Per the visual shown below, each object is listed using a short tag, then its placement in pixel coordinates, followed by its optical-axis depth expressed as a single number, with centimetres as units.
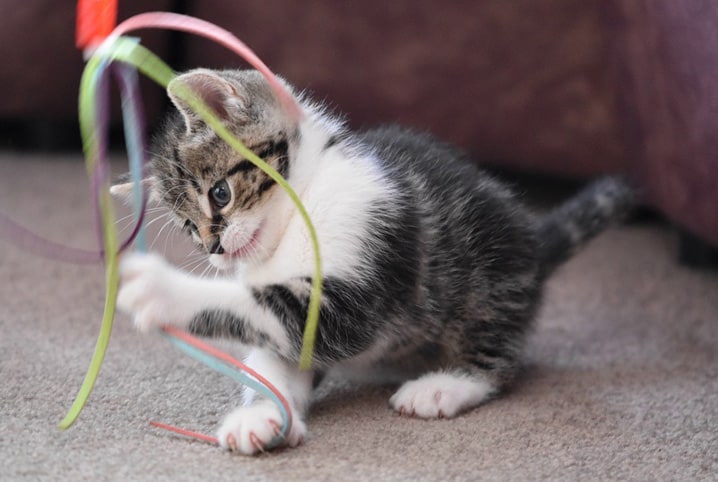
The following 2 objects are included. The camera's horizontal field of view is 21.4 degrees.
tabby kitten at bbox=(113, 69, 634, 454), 68
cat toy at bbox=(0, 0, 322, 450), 64
